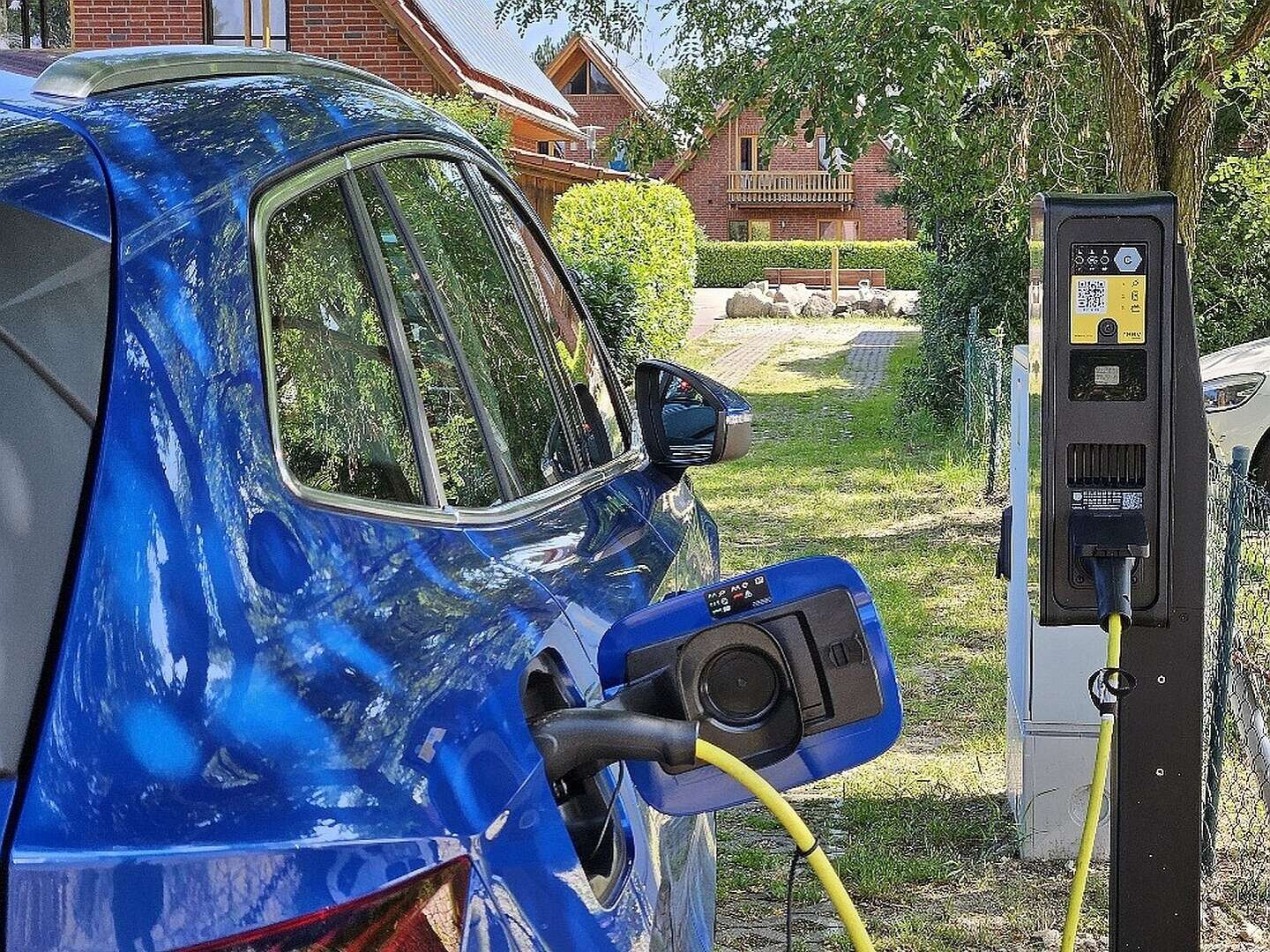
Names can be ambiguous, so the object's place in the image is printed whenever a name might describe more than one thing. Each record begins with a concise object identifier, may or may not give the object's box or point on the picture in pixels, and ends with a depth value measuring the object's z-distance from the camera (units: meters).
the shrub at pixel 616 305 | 14.27
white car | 9.12
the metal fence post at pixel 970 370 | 12.48
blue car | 1.24
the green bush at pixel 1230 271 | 11.59
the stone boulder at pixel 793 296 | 35.41
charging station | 3.02
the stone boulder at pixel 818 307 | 35.41
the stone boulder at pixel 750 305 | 34.72
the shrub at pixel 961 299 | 13.59
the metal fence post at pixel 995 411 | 10.61
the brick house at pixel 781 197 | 55.91
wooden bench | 49.56
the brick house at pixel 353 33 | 25.16
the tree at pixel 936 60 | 6.34
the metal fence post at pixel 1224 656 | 4.42
